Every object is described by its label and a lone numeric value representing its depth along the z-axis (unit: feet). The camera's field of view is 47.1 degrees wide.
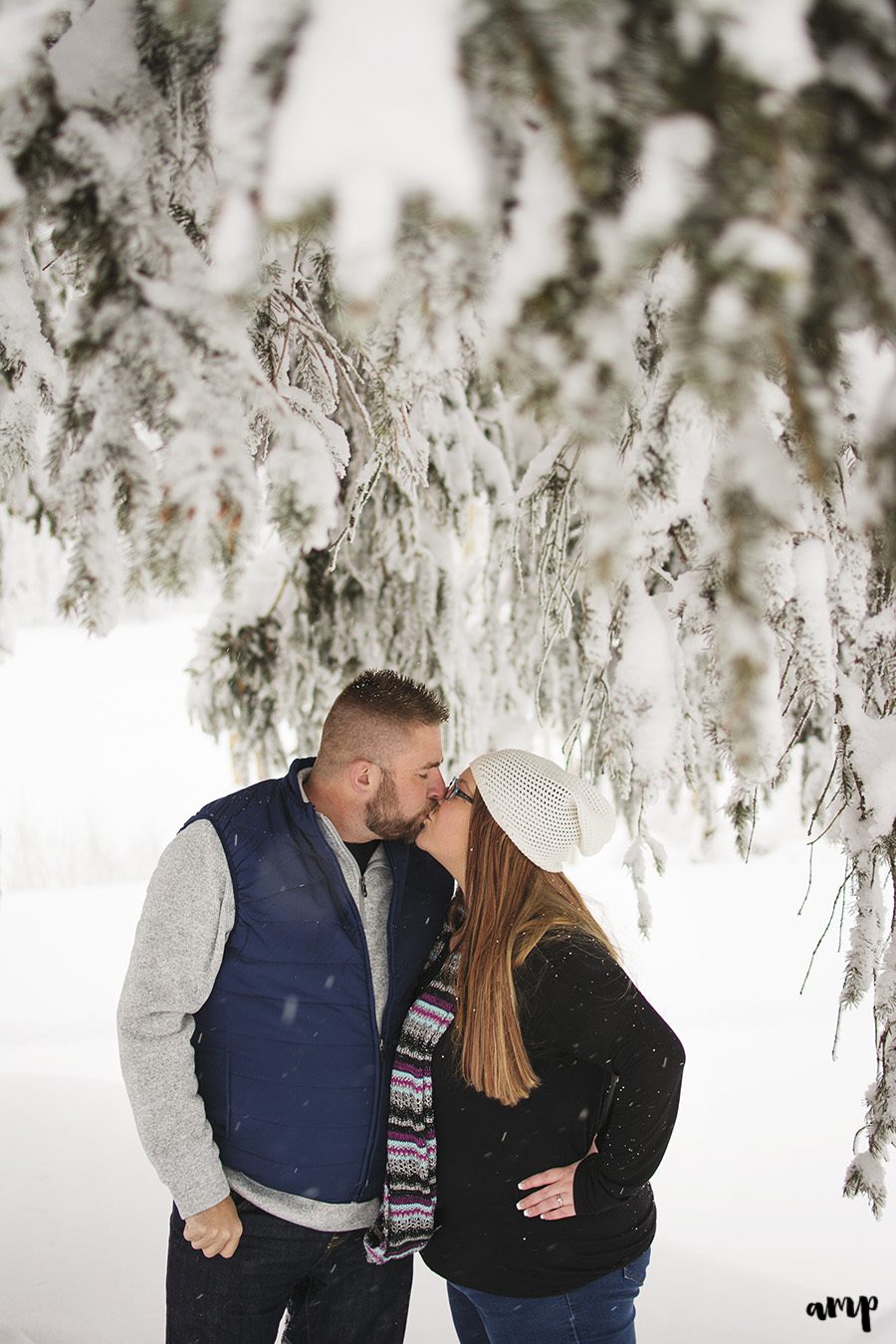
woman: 5.75
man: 6.05
